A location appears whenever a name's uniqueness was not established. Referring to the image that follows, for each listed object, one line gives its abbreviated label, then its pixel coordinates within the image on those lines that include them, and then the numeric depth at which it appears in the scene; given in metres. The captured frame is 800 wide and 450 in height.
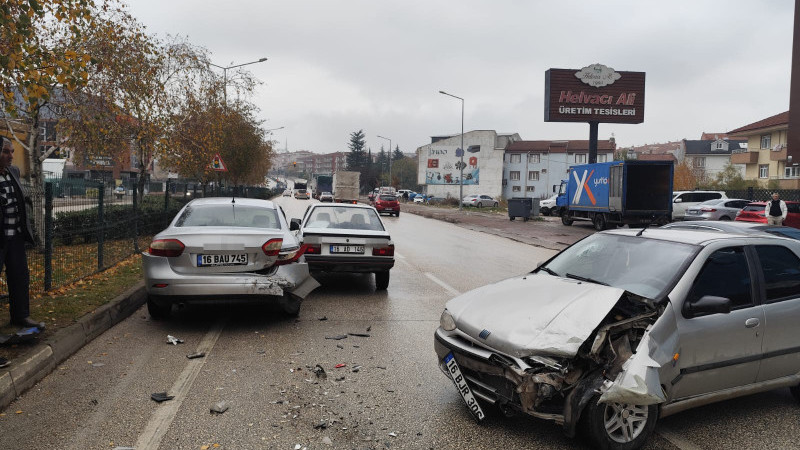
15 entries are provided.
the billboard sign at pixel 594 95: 34.06
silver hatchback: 3.40
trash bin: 35.00
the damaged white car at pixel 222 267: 6.16
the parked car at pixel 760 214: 21.48
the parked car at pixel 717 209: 27.69
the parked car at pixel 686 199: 31.54
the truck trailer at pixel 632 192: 25.53
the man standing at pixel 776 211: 19.86
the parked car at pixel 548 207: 40.38
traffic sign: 20.42
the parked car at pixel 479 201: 61.97
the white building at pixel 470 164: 91.81
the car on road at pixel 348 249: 8.91
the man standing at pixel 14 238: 5.19
